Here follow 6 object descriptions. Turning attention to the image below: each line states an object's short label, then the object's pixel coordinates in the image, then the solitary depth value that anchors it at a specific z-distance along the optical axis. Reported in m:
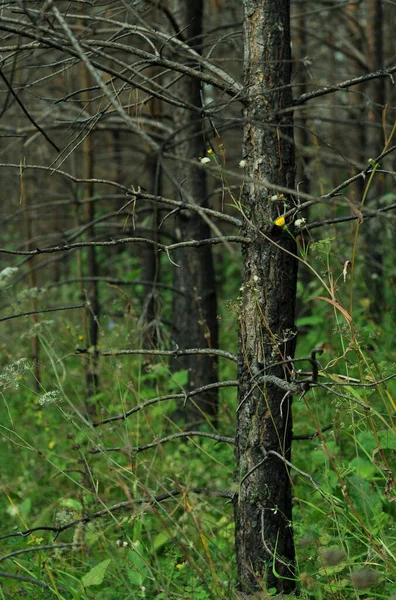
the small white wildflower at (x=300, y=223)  4.86
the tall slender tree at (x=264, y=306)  5.29
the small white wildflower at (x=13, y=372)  5.16
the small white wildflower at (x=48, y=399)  5.08
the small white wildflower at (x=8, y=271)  7.30
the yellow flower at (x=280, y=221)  5.03
